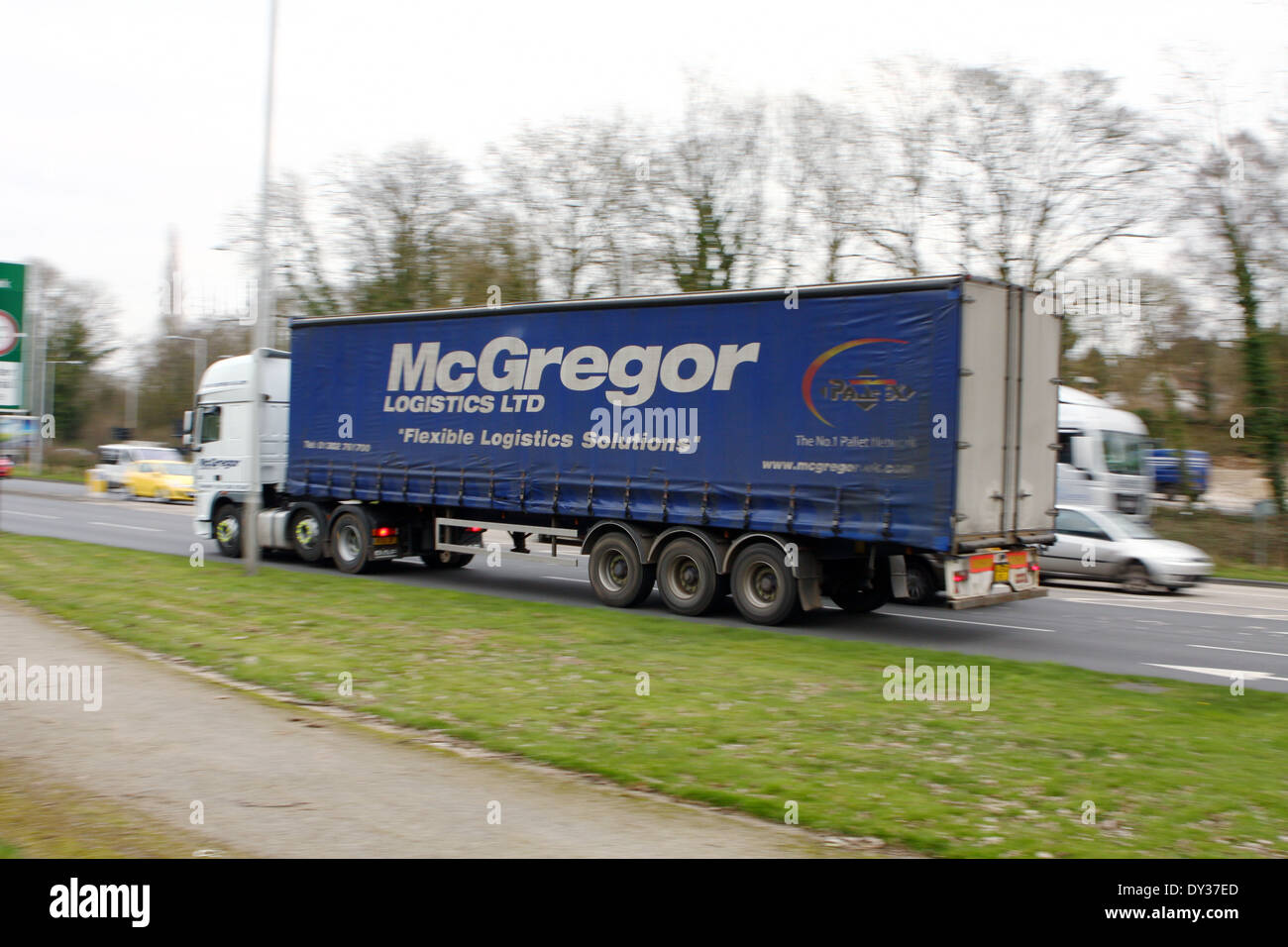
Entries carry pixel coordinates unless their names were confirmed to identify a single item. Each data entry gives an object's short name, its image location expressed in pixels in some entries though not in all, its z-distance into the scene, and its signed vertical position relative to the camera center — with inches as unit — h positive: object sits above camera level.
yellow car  1485.0 -13.8
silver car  743.1 -45.6
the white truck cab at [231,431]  768.3 +27.9
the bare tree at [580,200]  1302.9 +327.4
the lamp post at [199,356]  2102.6 +216.2
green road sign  428.8 +49.3
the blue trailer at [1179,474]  1112.2 +13.8
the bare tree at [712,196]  1239.5 +317.3
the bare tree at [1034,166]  1080.2 +312.1
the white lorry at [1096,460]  908.6 +22.4
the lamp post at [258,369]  613.0 +59.4
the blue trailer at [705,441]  483.5 +19.3
